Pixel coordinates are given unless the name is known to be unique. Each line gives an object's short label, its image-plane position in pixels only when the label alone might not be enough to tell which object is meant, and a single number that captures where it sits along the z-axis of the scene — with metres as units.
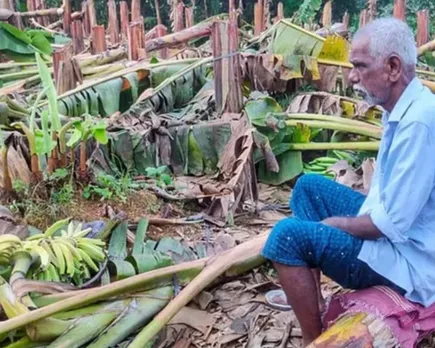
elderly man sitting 1.71
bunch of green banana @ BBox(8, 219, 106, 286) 2.34
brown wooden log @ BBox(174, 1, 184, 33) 9.73
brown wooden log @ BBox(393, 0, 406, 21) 7.29
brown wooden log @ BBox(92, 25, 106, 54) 7.28
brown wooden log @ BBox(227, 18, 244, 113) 4.57
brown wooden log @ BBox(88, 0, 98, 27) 10.83
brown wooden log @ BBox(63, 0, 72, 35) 10.24
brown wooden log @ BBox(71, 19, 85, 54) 7.79
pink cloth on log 1.85
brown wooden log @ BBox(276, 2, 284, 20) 9.90
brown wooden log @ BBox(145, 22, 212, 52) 5.39
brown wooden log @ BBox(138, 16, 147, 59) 6.34
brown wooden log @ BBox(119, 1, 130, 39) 10.23
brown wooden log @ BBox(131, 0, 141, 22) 10.80
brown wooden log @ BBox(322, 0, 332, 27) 8.79
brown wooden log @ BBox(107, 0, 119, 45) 10.14
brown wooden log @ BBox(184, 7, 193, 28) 10.21
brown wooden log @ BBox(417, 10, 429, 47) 7.46
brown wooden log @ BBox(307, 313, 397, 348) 1.81
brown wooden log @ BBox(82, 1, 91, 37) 10.88
